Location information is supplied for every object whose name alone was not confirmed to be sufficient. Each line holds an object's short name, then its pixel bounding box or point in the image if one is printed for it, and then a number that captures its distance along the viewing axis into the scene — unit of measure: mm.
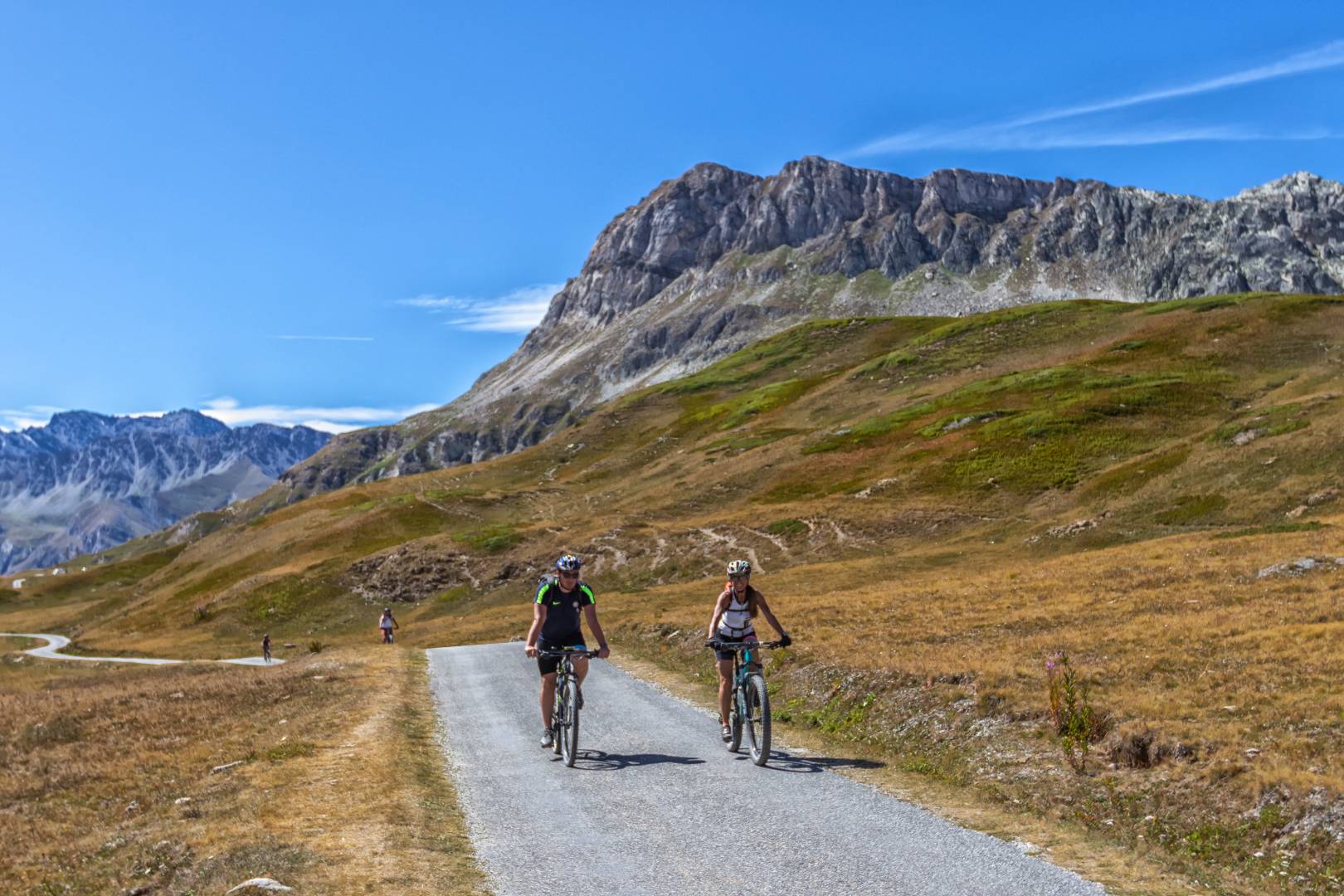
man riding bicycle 16859
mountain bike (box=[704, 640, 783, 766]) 15922
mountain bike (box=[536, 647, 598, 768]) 16828
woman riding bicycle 16719
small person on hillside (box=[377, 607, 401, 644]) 55594
